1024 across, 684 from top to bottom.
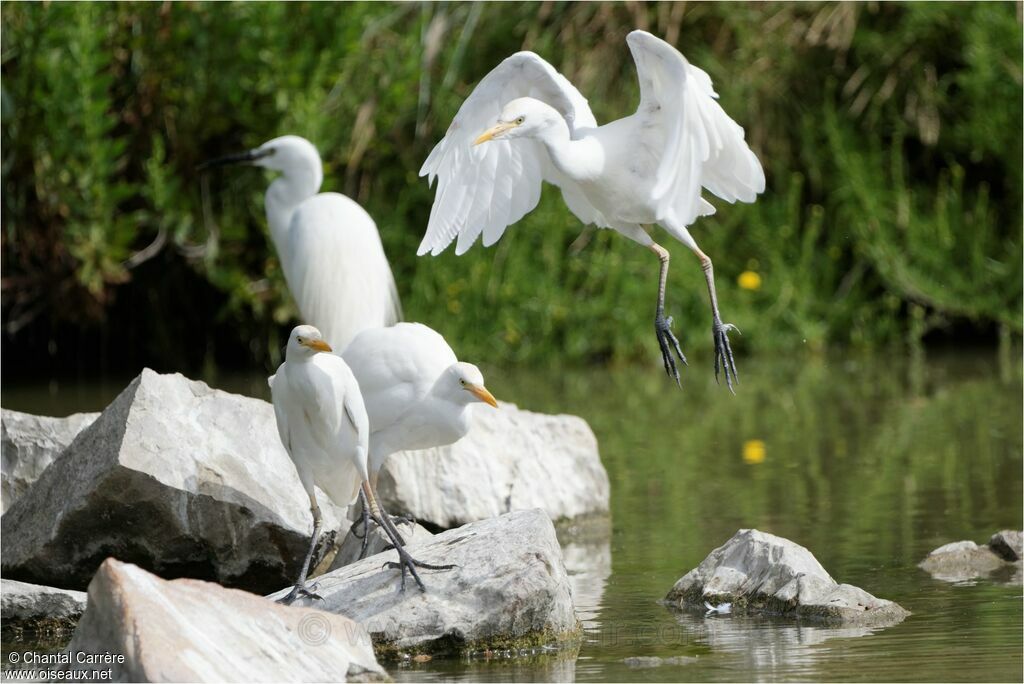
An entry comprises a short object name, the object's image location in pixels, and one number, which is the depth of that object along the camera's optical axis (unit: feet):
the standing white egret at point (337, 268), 51.44
